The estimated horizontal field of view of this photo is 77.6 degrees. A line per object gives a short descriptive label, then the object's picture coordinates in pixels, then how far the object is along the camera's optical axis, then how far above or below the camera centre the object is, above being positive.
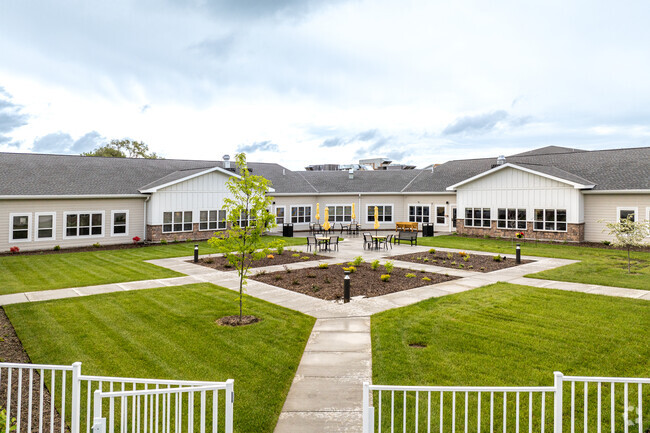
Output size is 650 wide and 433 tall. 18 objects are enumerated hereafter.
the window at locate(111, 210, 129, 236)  25.02 -0.43
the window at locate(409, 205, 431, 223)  35.06 +0.18
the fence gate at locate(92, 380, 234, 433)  3.92 -2.73
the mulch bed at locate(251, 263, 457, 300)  12.95 -2.34
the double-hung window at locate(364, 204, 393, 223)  36.22 +0.20
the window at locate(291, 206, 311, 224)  35.25 +0.13
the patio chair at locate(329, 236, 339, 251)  23.34 -1.61
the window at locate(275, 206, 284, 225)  34.41 +0.09
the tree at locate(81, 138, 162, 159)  58.79 +10.41
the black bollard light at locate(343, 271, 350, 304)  11.59 -2.16
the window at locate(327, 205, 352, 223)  36.53 +0.30
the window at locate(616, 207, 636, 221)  23.94 +0.14
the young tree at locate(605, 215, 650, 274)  15.63 -0.70
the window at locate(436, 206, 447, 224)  34.06 +0.08
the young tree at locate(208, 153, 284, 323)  9.69 -0.21
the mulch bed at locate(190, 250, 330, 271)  17.68 -2.12
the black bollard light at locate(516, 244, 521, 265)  18.16 -1.91
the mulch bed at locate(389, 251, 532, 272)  17.28 -2.14
